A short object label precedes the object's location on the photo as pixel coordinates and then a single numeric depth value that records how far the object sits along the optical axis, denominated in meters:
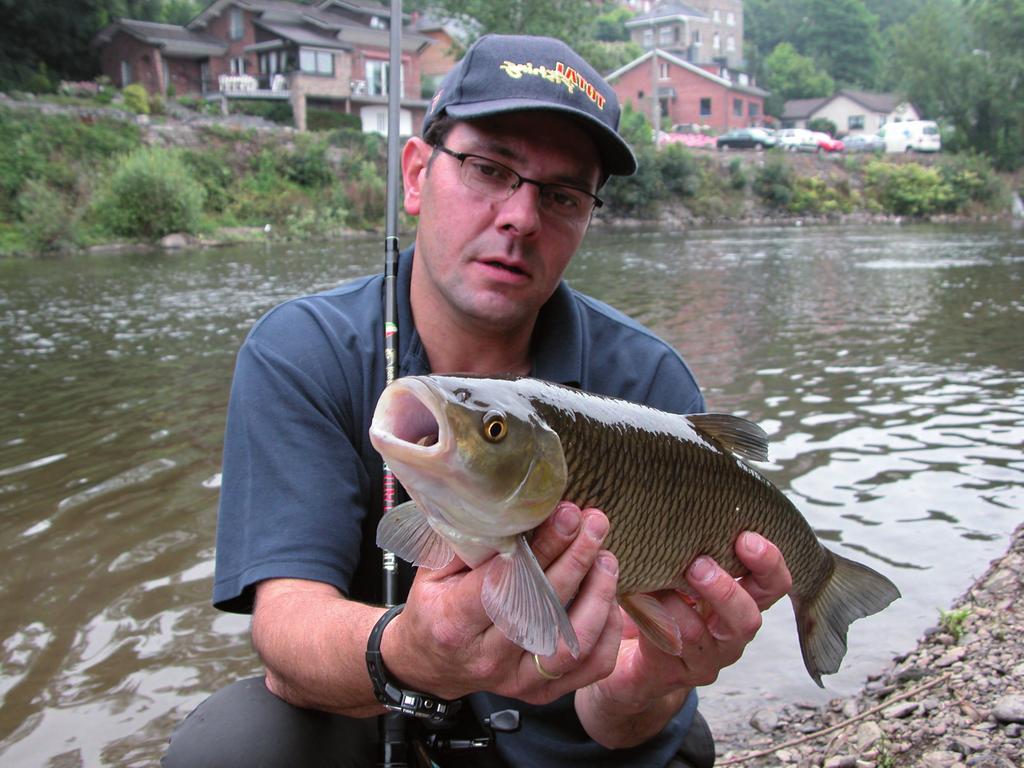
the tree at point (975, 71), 45.31
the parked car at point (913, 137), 47.84
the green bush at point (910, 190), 38.81
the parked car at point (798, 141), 47.31
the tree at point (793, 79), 71.56
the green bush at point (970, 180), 39.69
